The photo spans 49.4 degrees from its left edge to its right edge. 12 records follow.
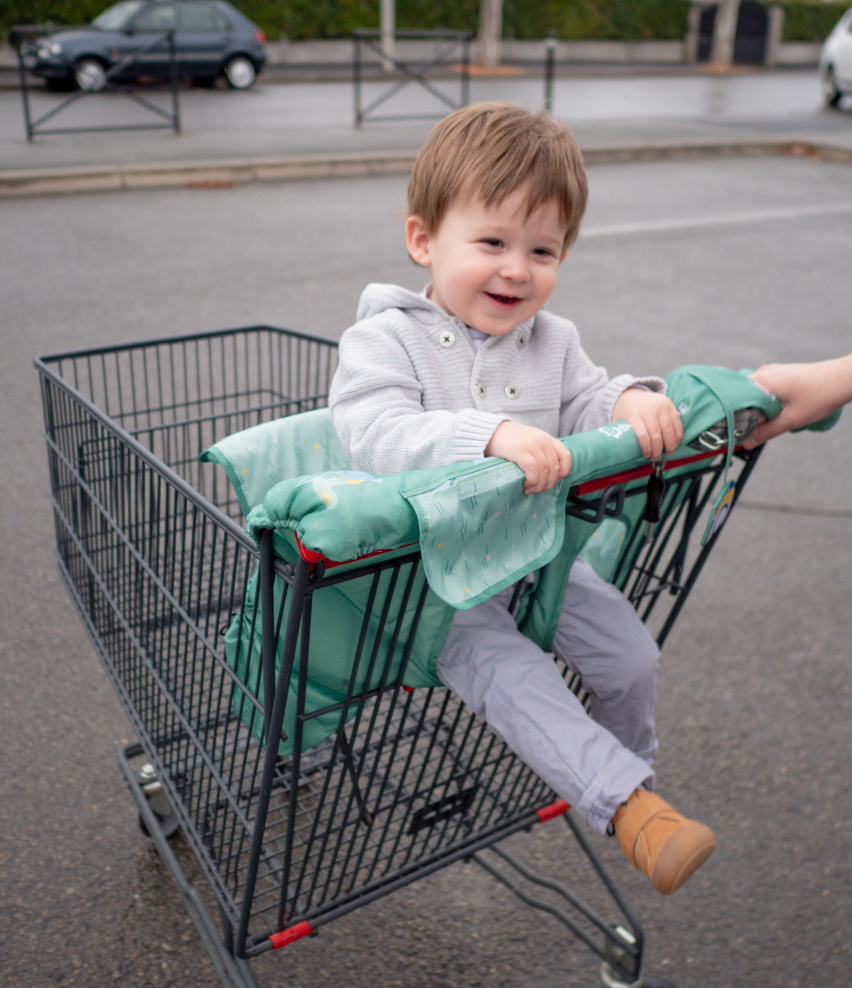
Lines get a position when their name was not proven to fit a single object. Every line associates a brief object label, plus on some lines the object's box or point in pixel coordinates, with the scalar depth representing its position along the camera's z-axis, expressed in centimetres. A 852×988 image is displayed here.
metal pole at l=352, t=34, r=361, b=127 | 1113
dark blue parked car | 1502
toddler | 139
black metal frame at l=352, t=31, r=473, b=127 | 1055
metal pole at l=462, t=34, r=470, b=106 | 1143
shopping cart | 135
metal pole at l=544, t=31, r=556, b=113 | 1152
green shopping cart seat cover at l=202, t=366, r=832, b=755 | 112
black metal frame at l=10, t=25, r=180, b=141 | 898
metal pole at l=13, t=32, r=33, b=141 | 900
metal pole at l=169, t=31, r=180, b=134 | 1019
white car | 1590
